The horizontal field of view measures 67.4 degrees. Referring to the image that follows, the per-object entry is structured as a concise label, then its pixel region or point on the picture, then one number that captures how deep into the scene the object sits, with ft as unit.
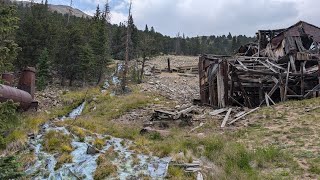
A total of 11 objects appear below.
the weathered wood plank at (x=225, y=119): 34.27
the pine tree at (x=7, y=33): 16.76
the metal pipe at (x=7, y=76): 33.99
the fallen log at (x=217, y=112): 39.63
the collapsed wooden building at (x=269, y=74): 44.46
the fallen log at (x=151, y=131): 31.50
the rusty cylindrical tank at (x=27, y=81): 34.93
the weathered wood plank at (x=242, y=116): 34.96
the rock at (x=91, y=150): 23.89
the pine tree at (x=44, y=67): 75.38
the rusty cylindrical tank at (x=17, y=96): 27.95
